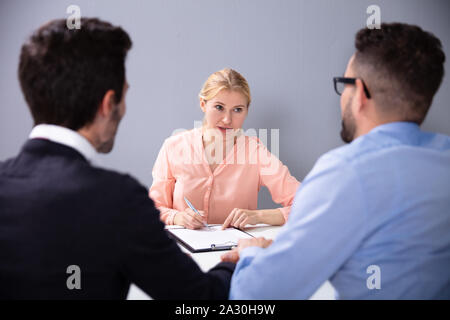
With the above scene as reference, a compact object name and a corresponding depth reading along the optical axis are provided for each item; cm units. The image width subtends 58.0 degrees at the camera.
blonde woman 221
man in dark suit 82
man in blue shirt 89
